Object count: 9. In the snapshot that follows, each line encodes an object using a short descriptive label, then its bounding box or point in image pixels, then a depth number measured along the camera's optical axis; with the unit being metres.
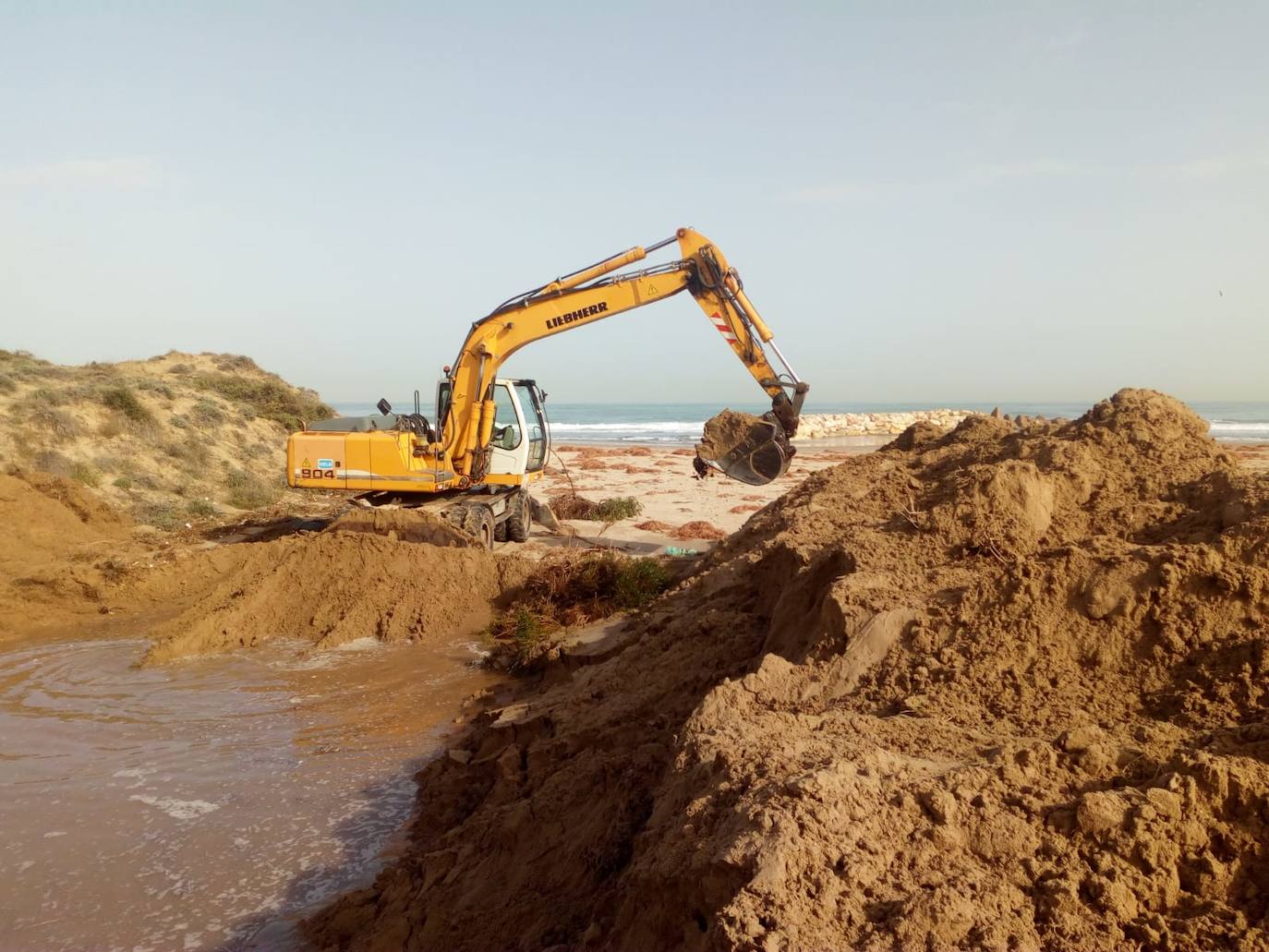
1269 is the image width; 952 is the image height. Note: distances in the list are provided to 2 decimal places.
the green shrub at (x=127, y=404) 21.05
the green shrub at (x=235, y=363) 32.19
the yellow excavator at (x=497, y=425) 11.22
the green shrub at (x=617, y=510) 16.88
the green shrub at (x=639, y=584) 9.59
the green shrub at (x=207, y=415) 22.83
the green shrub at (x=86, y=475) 17.73
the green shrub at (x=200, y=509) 17.56
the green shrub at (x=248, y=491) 19.66
